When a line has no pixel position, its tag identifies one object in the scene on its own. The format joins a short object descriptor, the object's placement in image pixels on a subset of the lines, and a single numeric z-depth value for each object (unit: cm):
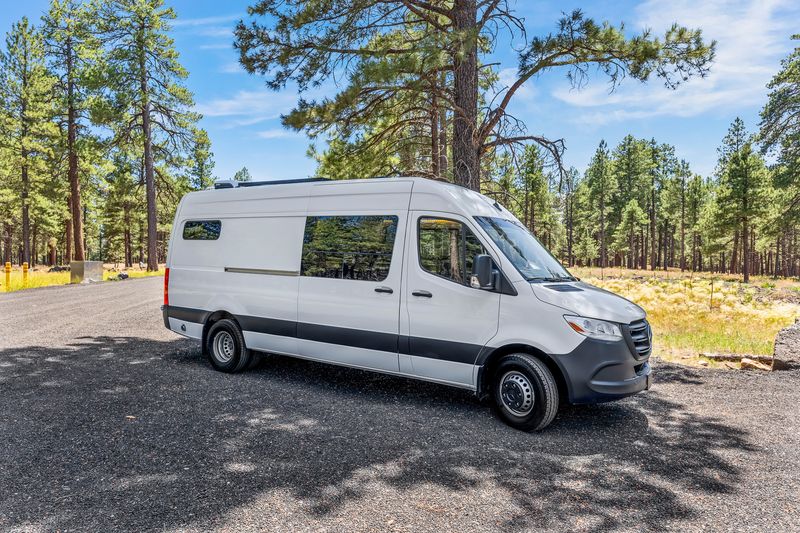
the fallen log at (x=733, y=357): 817
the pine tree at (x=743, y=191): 3775
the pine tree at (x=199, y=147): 2709
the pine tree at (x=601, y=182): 5608
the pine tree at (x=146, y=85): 2419
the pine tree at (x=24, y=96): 2939
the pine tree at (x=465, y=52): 840
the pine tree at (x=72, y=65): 2341
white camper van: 478
